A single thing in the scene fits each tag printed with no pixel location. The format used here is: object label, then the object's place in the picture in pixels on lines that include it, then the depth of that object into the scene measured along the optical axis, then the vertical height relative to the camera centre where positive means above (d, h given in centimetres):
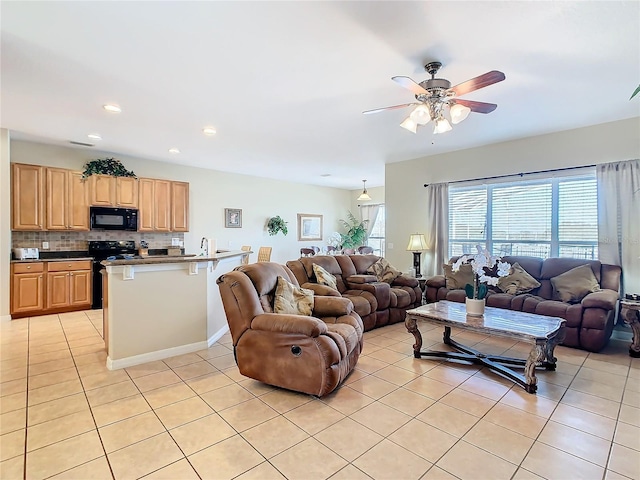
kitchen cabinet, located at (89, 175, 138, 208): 560 +85
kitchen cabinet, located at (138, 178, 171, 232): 604 +63
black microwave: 560 +36
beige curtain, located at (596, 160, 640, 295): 401 +25
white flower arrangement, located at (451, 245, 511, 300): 324 -34
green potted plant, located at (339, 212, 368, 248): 957 +7
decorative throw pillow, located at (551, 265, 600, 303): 397 -57
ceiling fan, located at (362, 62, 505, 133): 254 +113
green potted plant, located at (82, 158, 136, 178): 553 +122
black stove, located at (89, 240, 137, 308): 557 -23
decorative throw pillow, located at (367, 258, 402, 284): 525 -53
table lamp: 577 -15
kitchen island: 320 -72
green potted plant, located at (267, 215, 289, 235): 823 +34
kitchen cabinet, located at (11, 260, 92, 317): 490 -75
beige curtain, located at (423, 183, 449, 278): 577 +18
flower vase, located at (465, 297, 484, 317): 329 -70
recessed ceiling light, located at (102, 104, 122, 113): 360 +146
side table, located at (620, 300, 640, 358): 350 -90
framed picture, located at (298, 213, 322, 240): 902 +35
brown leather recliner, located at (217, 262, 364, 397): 253 -84
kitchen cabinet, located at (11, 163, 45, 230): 493 +65
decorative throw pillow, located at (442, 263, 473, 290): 501 -60
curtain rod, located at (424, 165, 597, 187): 446 +96
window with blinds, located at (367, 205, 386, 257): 966 +7
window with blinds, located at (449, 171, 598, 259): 444 +31
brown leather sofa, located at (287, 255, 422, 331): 438 -71
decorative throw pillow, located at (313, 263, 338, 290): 427 -51
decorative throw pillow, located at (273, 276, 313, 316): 304 -59
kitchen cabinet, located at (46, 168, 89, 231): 521 +63
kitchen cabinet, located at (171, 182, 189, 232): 639 +64
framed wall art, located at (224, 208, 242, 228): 746 +49
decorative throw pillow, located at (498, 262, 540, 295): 443 -60
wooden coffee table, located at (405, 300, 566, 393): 272 -82
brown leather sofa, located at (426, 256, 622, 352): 360 -79
